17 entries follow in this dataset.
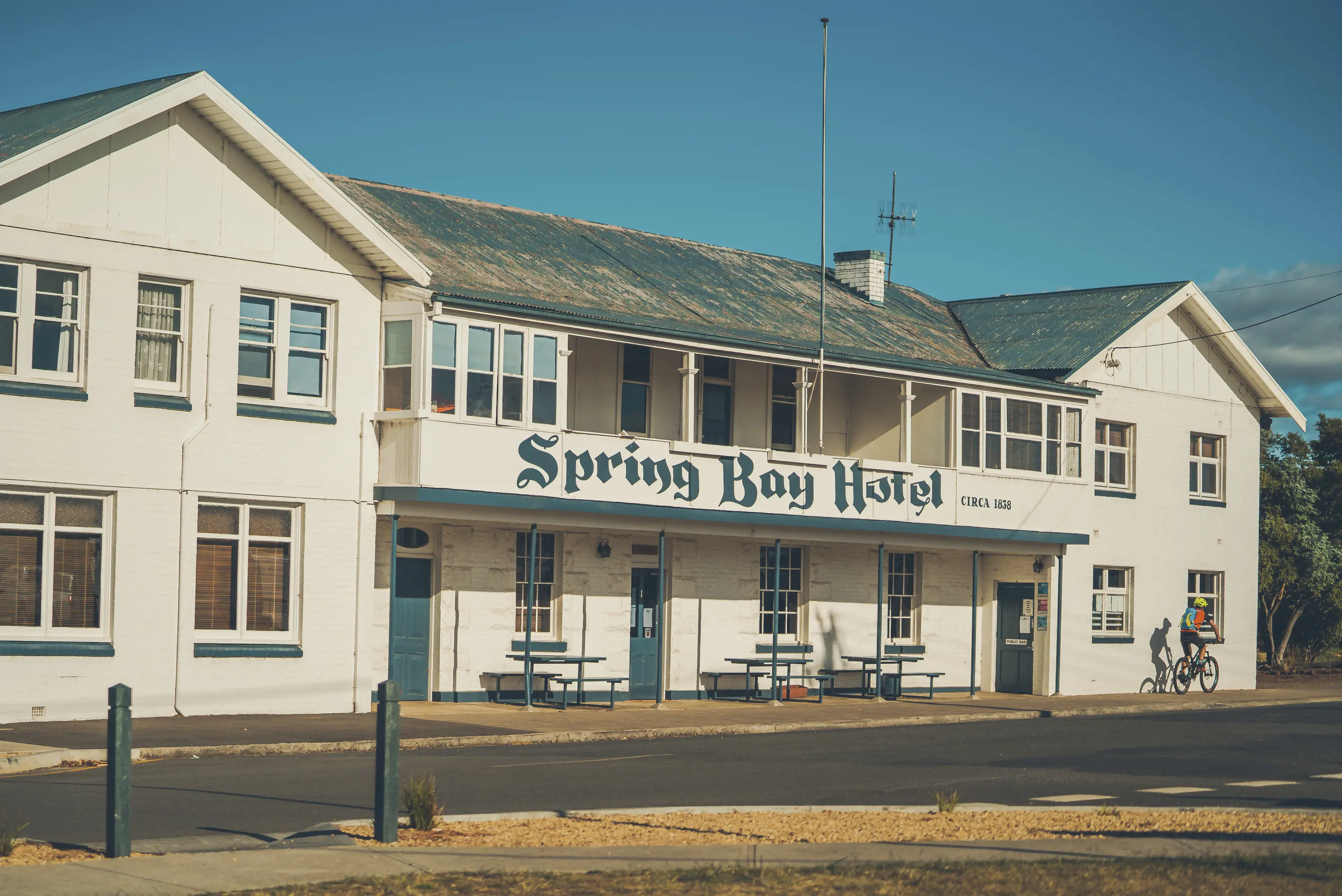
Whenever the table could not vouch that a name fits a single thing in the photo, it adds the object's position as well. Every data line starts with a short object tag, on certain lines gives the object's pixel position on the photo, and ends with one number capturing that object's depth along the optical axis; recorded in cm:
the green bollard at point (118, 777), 967
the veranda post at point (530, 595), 2314
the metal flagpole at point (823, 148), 2773
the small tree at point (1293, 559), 4084
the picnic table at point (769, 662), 2662
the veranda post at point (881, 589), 2789
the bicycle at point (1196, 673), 3303
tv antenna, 4541
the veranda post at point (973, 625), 3000
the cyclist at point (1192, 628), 3266
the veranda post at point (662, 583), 2491
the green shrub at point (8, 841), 970
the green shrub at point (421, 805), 1095
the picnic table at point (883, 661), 2838
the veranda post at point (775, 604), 2597
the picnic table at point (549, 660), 2389
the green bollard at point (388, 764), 1037
